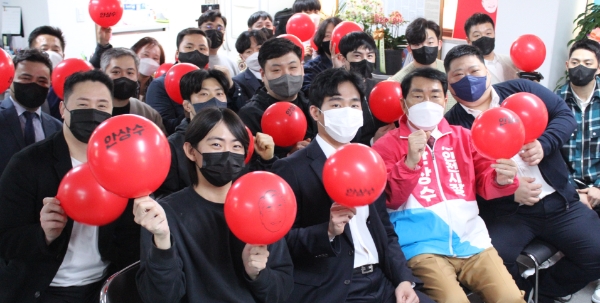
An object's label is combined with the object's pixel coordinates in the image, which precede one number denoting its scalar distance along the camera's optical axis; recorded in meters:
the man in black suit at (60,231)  2.00
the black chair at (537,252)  2.80
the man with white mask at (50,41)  4.03
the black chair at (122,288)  1.71
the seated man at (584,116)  3.51
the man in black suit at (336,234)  2.12
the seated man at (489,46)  4.32
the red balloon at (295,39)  4.11
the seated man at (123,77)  3.13
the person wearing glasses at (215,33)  4.78
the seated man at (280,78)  3.22
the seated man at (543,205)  2.89
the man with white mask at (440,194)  2.39
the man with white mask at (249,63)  4.00
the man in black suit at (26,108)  2.76
